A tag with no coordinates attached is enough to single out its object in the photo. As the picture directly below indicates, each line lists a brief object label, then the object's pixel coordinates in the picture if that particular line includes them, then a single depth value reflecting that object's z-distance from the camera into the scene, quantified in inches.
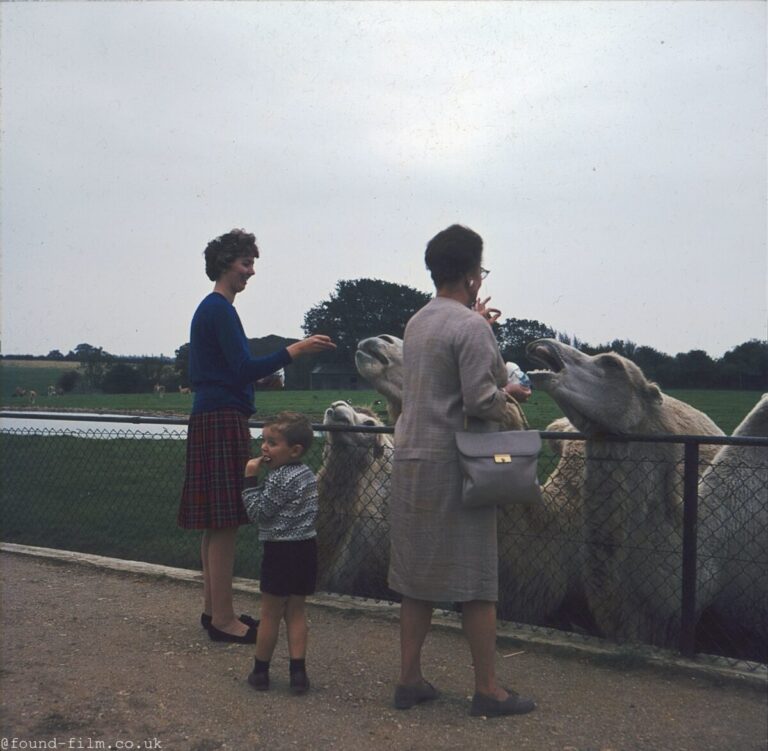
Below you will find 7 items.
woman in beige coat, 129.3
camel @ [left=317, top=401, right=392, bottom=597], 229.3
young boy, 145.6
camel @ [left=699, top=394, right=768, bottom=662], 185.9
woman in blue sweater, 169.5
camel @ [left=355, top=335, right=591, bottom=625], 203.2
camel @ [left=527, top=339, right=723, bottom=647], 181.5
